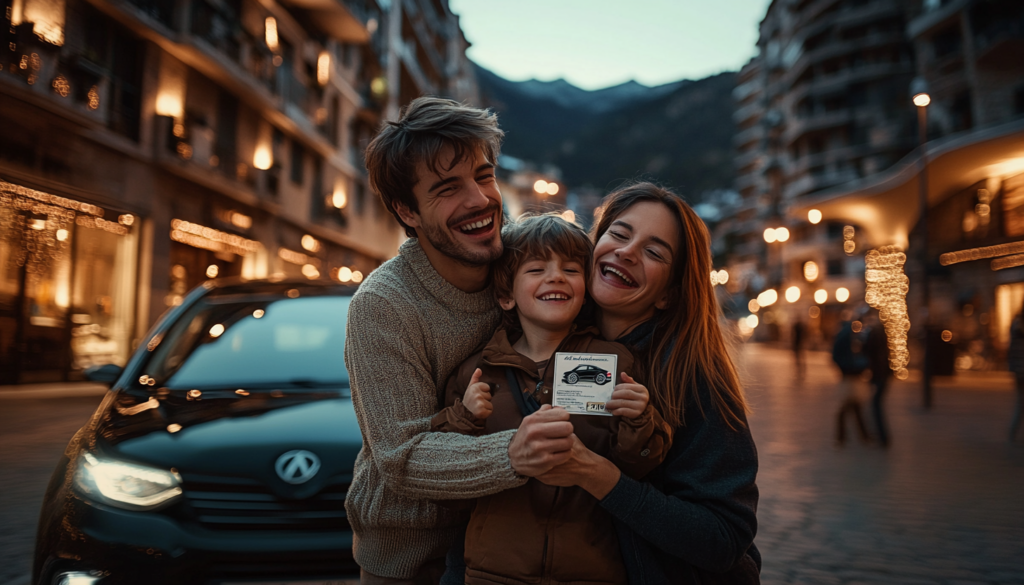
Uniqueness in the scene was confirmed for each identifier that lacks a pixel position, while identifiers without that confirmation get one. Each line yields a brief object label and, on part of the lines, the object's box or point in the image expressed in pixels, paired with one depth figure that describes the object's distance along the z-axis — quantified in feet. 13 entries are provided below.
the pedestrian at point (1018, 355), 32.22
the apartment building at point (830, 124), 183.32
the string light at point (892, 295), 83.46
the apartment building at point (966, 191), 73.41
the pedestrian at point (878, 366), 33.17
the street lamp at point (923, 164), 57.62
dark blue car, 8.58
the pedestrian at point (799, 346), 76.87
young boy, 5.87
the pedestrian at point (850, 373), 33.09
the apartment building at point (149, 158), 46.91
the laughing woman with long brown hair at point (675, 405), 5.84
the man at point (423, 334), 6.10
